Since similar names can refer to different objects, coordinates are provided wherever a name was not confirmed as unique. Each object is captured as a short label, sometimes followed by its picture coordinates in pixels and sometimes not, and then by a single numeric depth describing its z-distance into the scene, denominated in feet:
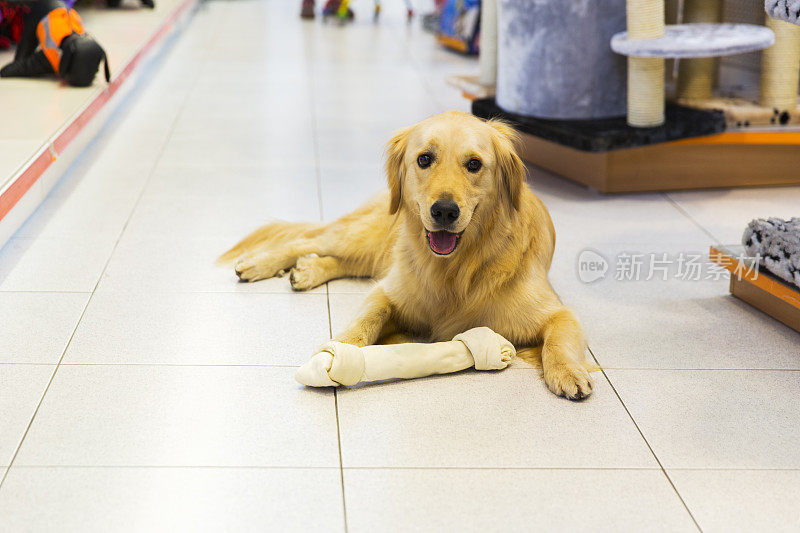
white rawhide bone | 6.70
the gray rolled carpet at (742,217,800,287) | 7.86
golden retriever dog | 6.91
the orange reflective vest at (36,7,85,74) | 13.66
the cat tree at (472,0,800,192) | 11.82
